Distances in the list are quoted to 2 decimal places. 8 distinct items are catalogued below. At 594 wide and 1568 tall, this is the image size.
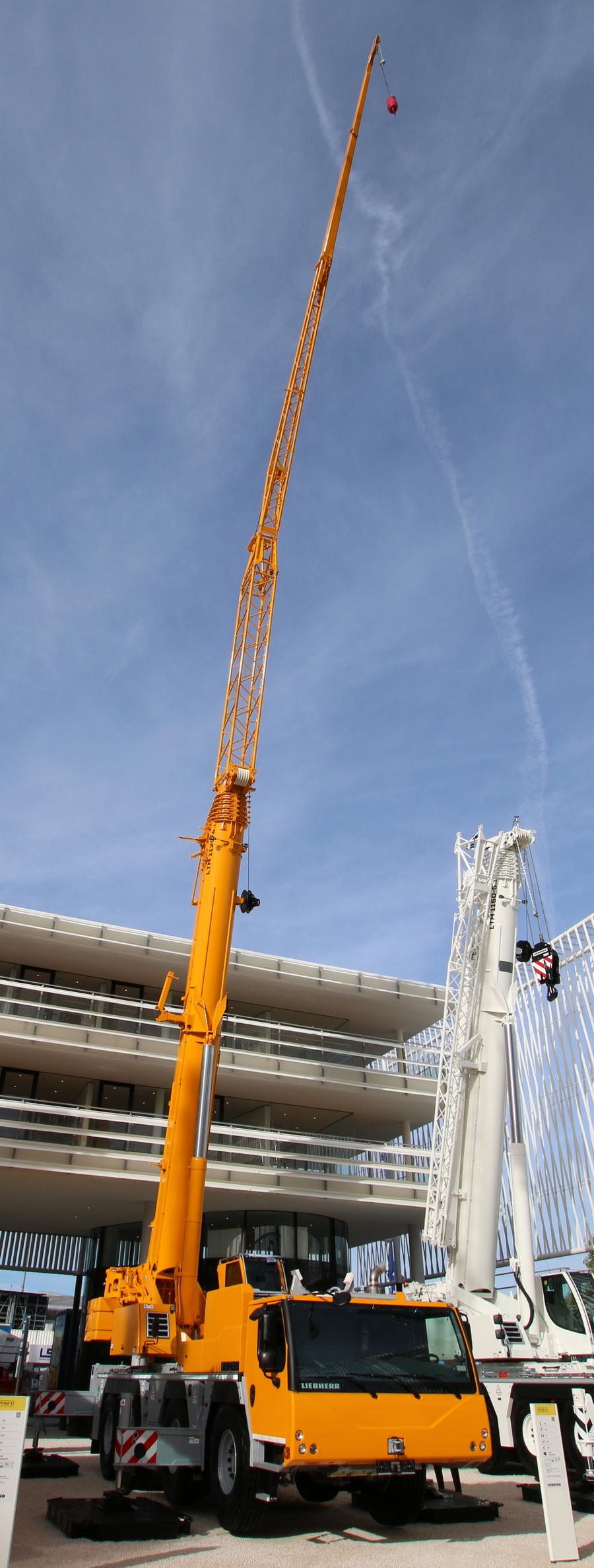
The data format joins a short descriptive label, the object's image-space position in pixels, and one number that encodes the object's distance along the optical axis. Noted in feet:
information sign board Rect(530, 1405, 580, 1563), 26.73
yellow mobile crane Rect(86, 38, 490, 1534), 28.14
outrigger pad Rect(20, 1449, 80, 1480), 45.88
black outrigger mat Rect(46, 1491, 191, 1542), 29.50
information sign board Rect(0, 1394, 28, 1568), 23.03
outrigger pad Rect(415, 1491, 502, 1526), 33.19
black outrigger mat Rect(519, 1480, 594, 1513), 37.22
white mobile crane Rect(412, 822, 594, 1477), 41.78
